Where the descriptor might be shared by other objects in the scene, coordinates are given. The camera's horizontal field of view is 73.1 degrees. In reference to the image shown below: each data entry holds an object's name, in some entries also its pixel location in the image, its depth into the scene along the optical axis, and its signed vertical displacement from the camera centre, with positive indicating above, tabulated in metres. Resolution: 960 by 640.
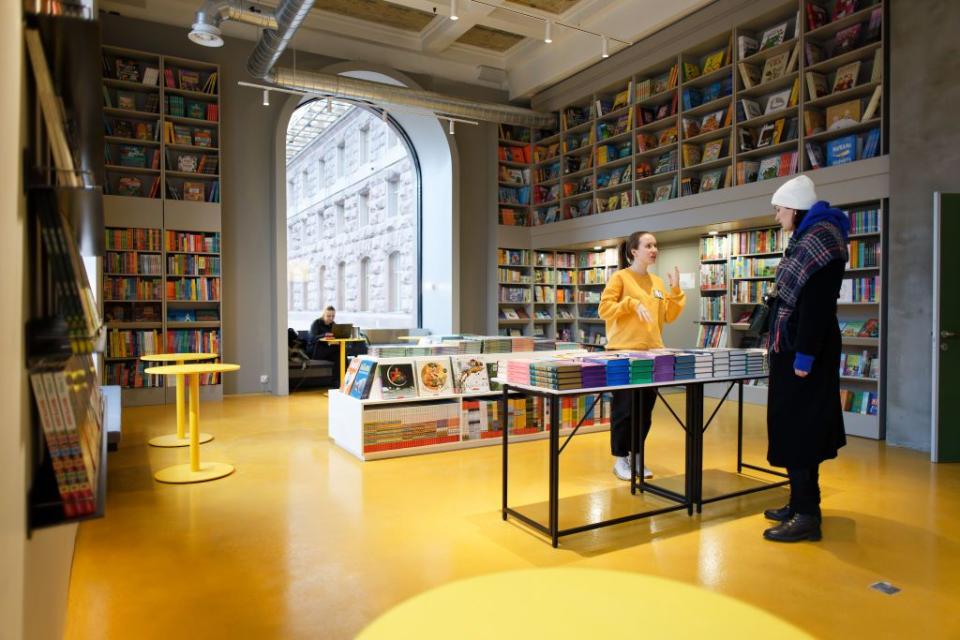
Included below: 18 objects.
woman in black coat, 3.14 -0.21
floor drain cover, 2.71 -1.17
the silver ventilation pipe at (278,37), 6.56 +3.00
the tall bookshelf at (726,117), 6.22 +2.30
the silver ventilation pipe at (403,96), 8.14 +2.89
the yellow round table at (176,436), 5.19 -1.07
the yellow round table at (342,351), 8.12 -0.54
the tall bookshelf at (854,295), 5.92 +0.16
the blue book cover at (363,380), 5.11 -0.58
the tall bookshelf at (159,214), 7.62 +1.14
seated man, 9.45 -0.47
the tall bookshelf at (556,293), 10.22 +0.27
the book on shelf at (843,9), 6.11 +2.90
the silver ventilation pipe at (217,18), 6.76 +3.08
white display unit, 5.07 -0.93
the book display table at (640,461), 3.27 -0.86
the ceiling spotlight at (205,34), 6.73 +2.88
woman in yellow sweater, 4.19 +0.01
